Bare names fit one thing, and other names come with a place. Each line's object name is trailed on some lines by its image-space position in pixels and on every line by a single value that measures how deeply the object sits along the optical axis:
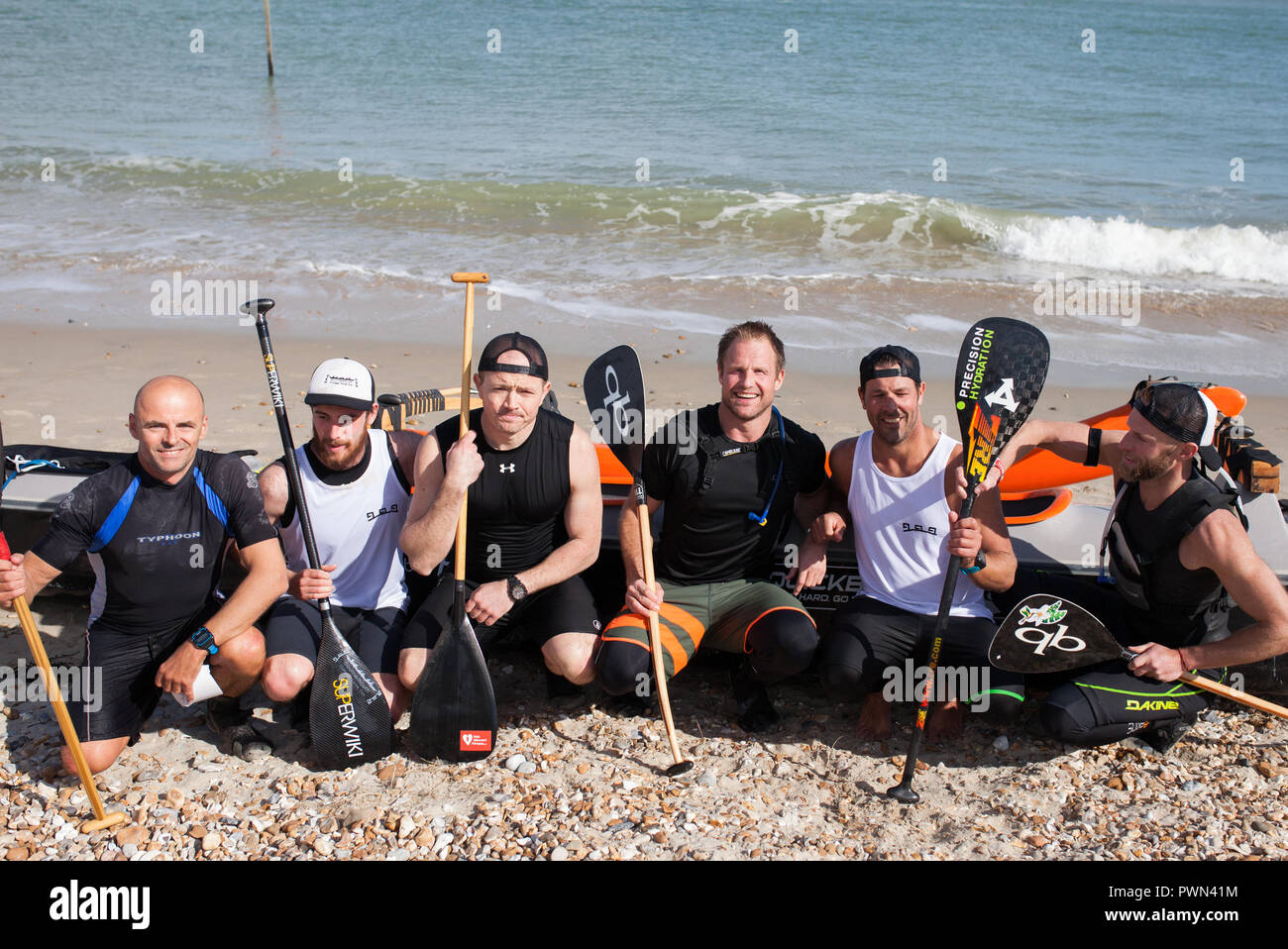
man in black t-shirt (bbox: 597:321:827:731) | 4.12
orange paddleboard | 4.88
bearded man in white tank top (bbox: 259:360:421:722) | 4.04
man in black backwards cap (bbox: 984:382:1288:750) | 3.71
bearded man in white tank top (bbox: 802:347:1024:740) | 4.01
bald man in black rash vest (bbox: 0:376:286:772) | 3.75
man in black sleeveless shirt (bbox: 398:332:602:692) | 4.02
